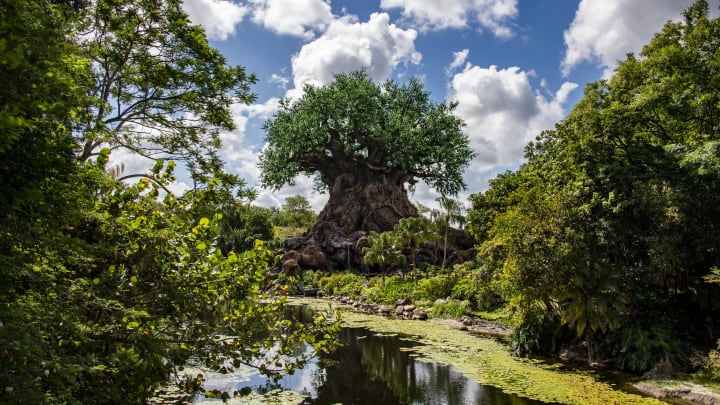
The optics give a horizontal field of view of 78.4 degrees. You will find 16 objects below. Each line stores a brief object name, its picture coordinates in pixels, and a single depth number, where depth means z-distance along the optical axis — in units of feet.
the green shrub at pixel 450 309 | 76.74
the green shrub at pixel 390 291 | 98.05
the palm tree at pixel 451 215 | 120.06
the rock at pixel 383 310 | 87.51
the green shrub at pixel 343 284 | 115.03
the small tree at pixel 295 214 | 275.53
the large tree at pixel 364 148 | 136.98
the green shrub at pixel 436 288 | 91.04
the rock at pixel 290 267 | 131.75
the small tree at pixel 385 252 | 111.04
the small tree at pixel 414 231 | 107.34
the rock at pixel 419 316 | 78.95
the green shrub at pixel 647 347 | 41.70
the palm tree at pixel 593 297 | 43.75
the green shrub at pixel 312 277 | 129.90
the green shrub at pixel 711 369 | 37.39
